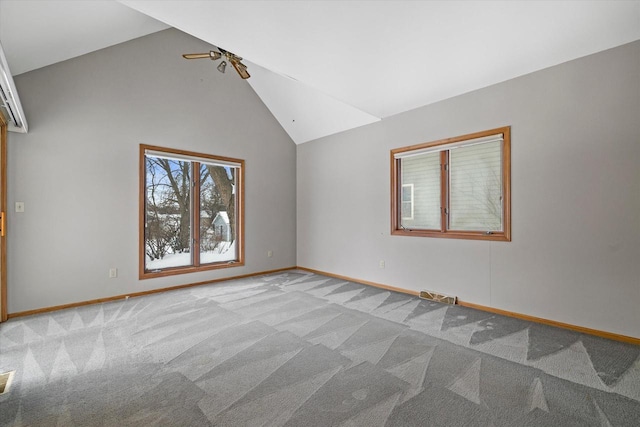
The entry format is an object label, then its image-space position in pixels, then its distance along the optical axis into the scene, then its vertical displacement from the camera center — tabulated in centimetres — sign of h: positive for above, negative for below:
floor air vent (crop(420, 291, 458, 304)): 378 -109
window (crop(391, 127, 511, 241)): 350 +36
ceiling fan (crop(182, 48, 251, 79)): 337 +182
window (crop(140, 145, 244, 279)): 437 +4
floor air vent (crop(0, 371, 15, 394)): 194 -115
